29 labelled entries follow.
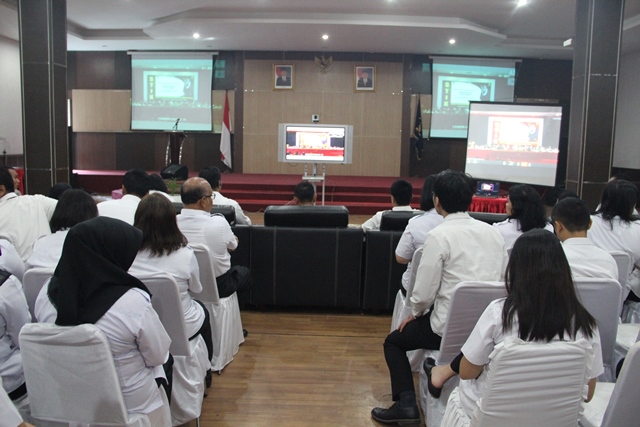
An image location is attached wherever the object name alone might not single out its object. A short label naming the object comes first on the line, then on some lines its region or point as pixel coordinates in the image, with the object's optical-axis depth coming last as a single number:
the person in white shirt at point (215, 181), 4.86
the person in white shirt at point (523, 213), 3.27
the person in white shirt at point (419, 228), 3.09
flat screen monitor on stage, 9.20
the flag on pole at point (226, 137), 11.62
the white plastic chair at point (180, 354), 2.22
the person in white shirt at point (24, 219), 3.25
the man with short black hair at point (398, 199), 4.16
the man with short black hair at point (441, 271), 2.39
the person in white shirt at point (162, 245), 2.50
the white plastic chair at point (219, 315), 2.97
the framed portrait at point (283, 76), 11.90
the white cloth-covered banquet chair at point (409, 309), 2.83
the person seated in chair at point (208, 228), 3.26
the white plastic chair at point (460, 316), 2.12
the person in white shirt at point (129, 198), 3.48
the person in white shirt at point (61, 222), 2.49
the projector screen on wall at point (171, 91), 11.92
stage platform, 9.82
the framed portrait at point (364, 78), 11.88
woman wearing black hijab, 1.72
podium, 11.40
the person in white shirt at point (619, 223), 3.11
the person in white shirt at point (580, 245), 2.31
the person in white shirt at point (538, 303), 1.62
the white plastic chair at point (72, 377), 1.73
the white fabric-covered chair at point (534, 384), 1.57
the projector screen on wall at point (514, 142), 8.07
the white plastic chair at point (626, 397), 1.53
